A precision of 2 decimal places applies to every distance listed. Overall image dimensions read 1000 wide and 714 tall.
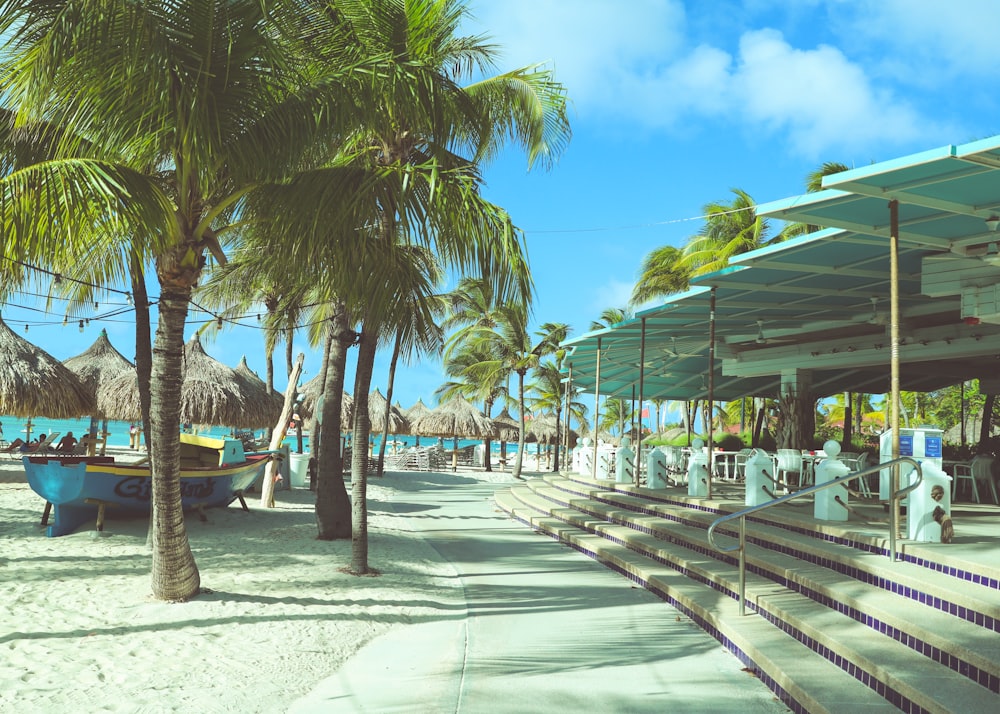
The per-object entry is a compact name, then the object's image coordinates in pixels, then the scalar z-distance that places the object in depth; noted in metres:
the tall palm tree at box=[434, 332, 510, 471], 33.16
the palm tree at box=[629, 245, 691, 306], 27.20
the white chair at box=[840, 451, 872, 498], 10.41
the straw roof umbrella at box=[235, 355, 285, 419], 22.44
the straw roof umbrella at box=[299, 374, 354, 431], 24.50
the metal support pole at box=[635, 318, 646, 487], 12.04
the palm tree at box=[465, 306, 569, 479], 30.55
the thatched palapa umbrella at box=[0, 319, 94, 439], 17.81
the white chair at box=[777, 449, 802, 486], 10.63
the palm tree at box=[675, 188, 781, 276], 23.34
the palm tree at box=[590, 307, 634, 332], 33.44
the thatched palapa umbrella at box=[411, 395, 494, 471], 33.78
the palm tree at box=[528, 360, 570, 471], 31.81
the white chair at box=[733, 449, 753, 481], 14.08
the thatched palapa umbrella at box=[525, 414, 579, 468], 38.41
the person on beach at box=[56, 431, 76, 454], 19.12
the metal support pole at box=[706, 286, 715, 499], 9.66
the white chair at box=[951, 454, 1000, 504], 10.36
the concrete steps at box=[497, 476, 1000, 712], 3.82
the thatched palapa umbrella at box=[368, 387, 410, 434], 31.86
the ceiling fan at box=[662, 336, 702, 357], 15.17
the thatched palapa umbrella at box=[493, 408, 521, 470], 35.78
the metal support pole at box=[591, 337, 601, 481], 14.46
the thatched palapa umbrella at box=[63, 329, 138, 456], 22.25
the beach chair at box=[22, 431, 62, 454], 19.97
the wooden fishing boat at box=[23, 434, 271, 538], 9.85
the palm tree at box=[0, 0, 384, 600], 5.39
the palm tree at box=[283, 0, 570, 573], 6.77
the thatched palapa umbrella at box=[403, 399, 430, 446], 34.72
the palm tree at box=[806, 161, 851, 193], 21.22
